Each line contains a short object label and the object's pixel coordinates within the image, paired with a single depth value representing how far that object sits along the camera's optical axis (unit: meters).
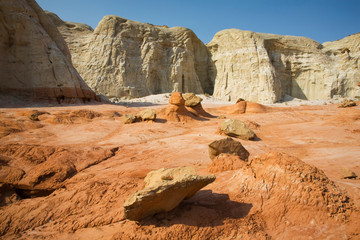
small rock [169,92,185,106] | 9.61
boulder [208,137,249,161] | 4.04
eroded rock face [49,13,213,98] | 20.73
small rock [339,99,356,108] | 13.66
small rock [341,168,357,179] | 3.00
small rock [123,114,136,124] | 8.21
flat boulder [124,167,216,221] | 1.95
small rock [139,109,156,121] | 8.43
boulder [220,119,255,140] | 6.45
